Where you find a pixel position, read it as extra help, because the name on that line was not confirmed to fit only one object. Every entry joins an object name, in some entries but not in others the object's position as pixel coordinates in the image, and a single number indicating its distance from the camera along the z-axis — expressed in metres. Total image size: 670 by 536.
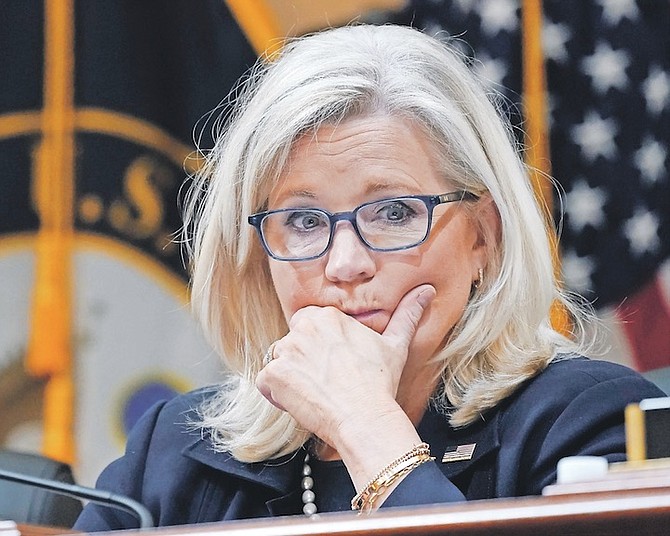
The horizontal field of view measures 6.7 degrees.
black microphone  3.64
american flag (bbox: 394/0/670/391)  4.29
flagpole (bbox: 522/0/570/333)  4.29
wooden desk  3.32
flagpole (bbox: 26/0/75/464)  4.41
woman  3.73
